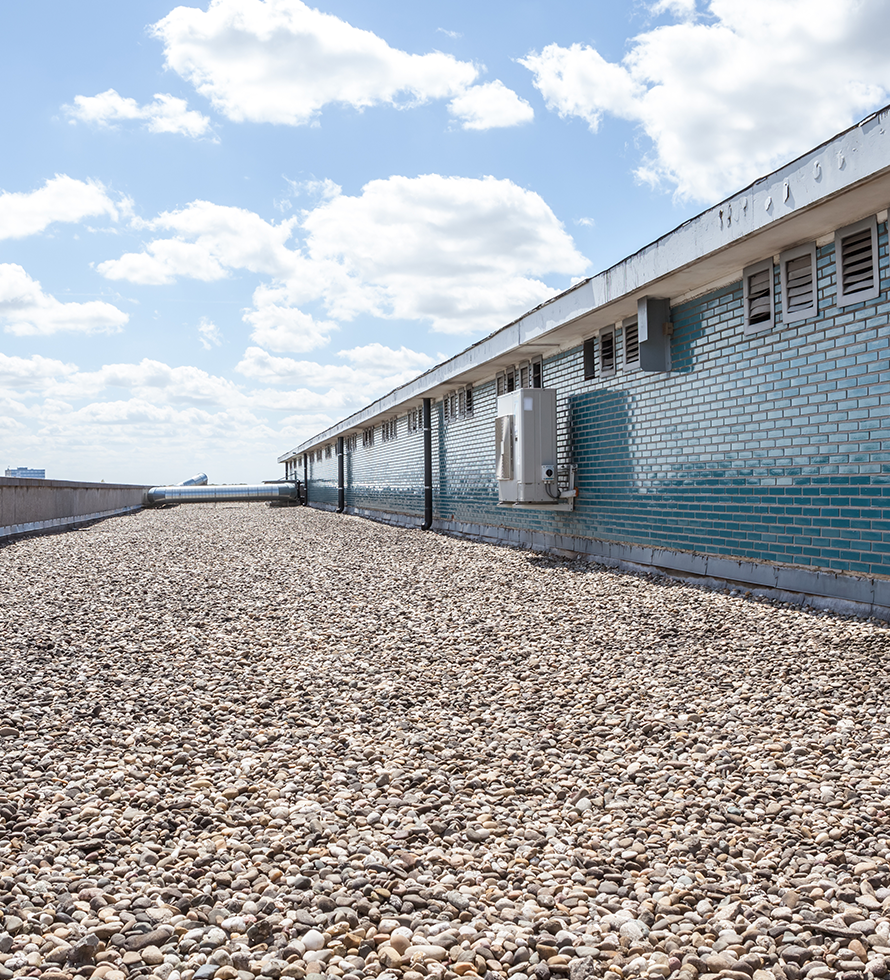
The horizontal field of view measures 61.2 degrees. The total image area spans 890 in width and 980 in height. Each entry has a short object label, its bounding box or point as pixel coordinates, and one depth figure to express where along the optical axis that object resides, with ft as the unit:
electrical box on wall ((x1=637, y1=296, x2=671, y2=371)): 30.91
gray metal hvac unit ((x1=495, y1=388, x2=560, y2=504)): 39.29
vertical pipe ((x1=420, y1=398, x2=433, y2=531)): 64.51
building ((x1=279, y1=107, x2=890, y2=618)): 20.95
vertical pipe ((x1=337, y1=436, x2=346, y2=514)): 109.60
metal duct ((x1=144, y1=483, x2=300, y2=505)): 124.92
